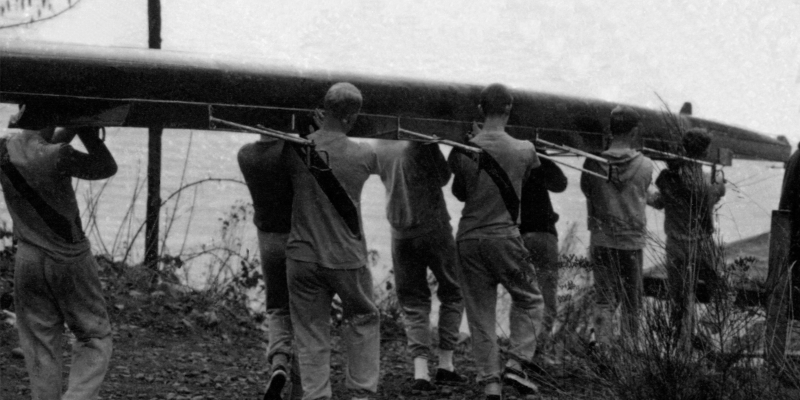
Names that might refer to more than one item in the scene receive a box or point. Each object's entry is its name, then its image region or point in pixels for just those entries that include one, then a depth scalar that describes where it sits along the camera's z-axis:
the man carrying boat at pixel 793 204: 6.91
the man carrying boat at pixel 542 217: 7.37
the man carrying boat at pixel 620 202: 7.41
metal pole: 10.06
